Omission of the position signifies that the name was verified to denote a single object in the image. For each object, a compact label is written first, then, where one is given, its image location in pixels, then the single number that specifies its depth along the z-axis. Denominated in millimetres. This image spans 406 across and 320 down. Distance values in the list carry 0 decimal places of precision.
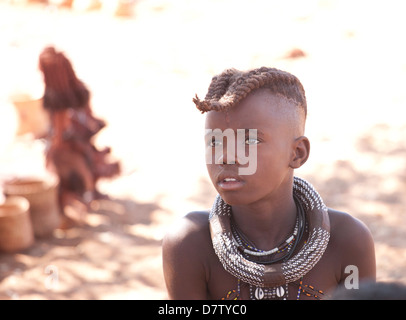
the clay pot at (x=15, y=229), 5266
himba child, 1717
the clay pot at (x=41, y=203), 5578
